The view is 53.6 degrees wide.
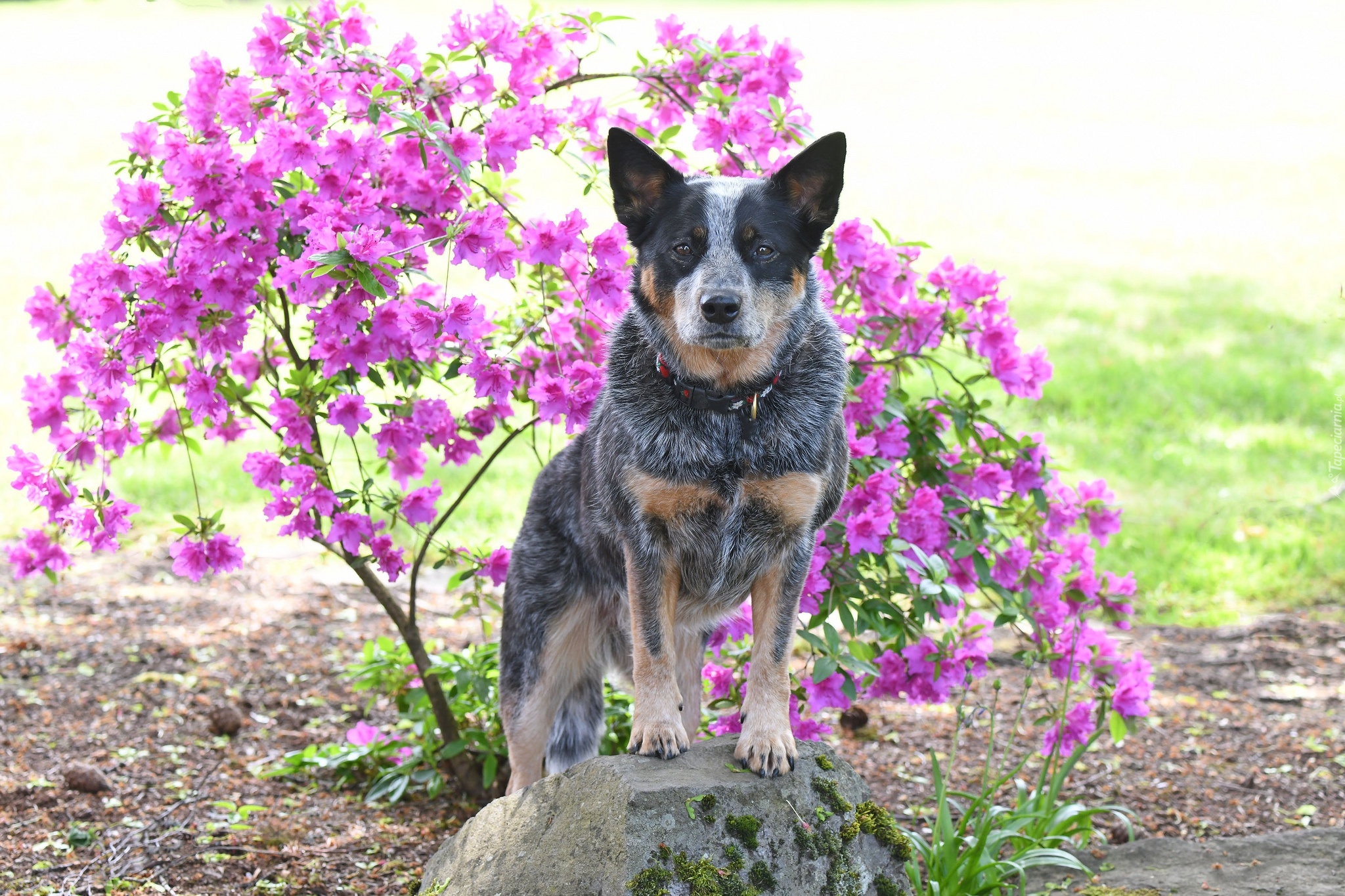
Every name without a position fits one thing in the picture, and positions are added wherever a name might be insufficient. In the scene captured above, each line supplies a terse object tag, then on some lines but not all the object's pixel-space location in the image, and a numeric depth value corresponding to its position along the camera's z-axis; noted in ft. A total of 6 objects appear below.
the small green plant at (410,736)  15.21
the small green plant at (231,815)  14.69
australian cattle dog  11.32
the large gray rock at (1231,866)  13.16
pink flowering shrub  12.66
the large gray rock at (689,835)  10.29
